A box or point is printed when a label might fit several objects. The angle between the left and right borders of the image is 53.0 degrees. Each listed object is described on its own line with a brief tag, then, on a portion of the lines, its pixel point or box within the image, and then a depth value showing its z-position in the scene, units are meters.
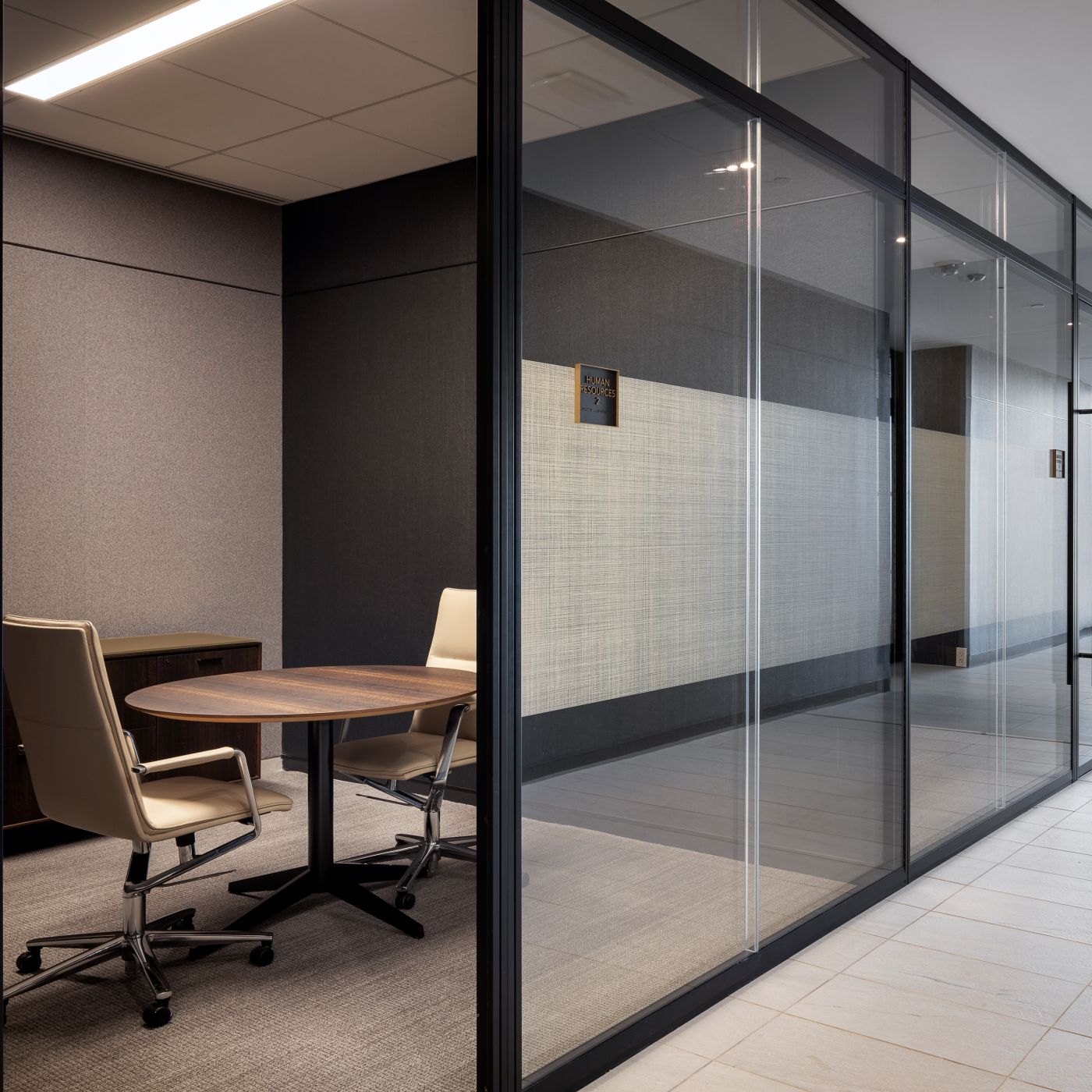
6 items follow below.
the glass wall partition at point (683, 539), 2.50
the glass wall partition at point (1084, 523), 5.84
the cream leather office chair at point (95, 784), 2.87
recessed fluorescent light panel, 3.74
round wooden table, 3.32
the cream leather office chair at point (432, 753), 3.82
